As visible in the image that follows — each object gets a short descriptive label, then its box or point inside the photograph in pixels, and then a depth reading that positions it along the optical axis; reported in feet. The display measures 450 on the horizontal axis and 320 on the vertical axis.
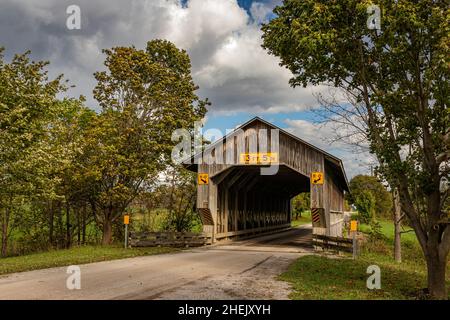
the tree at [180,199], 84.43
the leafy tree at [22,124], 50.75
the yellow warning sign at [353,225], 59.06
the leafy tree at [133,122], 67.31
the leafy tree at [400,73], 29.22
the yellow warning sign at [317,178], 66.18
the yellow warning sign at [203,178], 70.61
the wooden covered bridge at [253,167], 67.21
